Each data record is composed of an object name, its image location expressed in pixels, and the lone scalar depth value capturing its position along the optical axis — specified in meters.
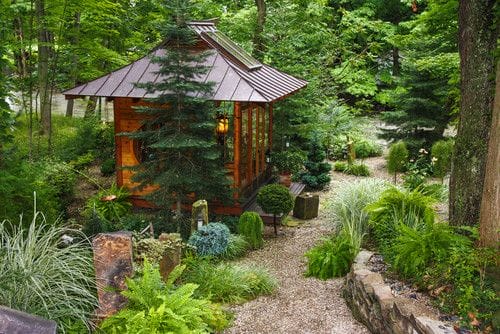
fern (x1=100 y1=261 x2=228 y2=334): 4.50
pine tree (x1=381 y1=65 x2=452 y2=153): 14.23
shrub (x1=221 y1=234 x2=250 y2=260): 7.94
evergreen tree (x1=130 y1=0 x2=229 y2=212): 7.95
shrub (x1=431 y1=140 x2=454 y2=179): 12.53
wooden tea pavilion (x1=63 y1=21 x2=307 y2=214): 9.33
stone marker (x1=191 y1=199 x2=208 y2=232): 8.09
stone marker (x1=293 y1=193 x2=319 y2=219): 10.52
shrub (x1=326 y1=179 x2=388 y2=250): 7.38
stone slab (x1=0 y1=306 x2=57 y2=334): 3.21
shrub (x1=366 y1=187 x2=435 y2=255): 6.88
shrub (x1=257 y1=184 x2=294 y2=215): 9.12
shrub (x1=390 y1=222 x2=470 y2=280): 5.23
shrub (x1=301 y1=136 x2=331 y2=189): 13.01
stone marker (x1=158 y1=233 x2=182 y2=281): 6.21
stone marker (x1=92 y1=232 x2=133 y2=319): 4.96
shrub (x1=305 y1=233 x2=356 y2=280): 7.01
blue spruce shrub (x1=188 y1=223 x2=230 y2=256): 7.62
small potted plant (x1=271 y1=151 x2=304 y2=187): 12.09
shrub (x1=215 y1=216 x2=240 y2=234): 9.18
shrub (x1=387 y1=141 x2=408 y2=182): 12.98
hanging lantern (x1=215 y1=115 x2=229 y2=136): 9.94
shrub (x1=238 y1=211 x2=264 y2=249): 8.59
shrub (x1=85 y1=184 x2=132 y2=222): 9.52
